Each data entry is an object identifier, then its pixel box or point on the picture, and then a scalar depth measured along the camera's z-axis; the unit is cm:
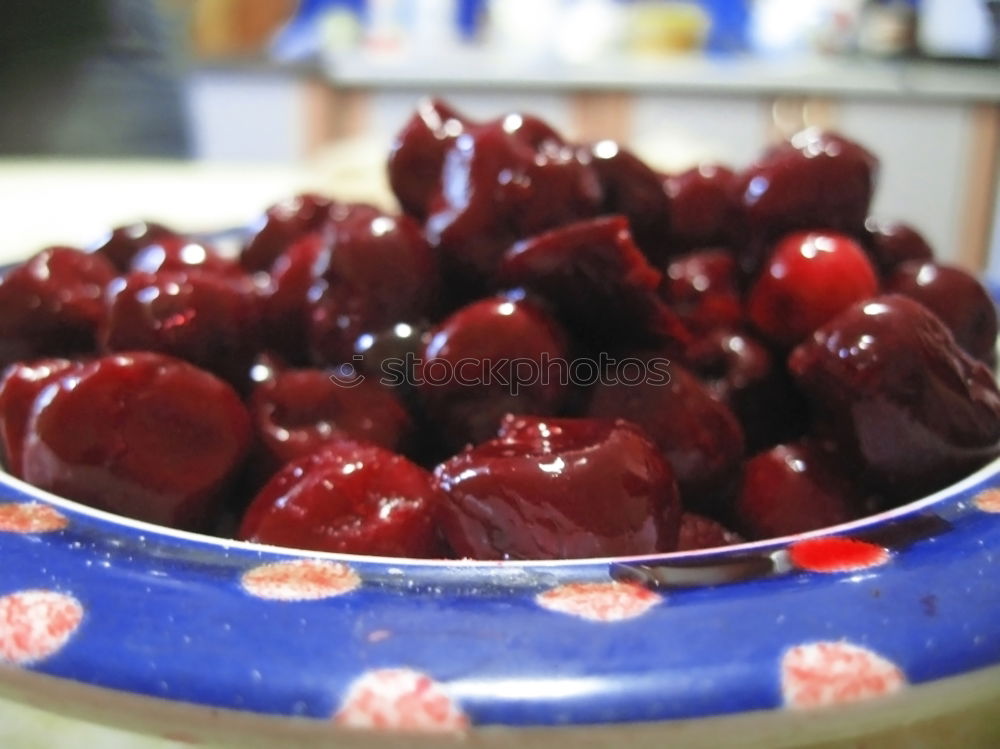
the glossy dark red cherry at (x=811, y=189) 19
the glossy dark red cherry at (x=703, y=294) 18
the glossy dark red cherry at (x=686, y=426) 16
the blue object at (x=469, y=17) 101
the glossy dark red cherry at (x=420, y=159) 20
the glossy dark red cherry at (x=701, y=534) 15
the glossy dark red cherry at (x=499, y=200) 17
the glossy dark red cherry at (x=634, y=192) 18
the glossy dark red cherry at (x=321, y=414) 17
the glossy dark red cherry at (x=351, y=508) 15
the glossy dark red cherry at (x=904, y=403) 16
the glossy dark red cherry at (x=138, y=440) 15
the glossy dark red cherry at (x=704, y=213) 20
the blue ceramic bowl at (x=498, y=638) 12
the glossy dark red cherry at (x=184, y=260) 20
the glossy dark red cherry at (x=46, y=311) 19
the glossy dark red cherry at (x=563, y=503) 14
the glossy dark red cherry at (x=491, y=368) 16
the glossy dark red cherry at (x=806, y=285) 17
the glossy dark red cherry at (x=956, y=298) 18
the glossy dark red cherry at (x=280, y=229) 21
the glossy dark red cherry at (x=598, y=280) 16
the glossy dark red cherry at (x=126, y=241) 21
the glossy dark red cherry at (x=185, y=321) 18
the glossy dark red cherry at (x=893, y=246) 20
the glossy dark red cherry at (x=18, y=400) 16
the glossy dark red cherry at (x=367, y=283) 17
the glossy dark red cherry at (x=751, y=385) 18
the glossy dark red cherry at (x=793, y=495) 16
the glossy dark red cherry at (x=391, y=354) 17
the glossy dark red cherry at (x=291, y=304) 18
